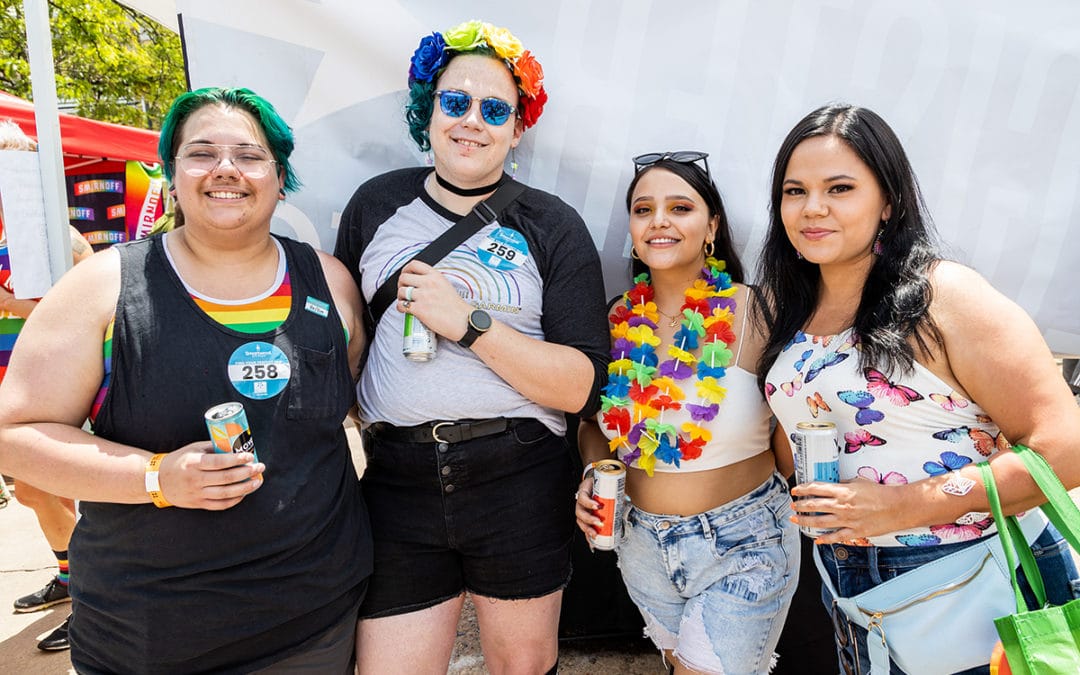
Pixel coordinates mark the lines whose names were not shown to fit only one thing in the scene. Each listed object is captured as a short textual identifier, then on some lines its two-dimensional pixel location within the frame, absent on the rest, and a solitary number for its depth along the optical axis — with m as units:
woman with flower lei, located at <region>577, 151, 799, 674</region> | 2.01
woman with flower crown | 1.98
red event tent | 6.41
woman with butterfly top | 1.53
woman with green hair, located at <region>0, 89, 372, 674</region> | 1.52
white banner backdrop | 2.73
